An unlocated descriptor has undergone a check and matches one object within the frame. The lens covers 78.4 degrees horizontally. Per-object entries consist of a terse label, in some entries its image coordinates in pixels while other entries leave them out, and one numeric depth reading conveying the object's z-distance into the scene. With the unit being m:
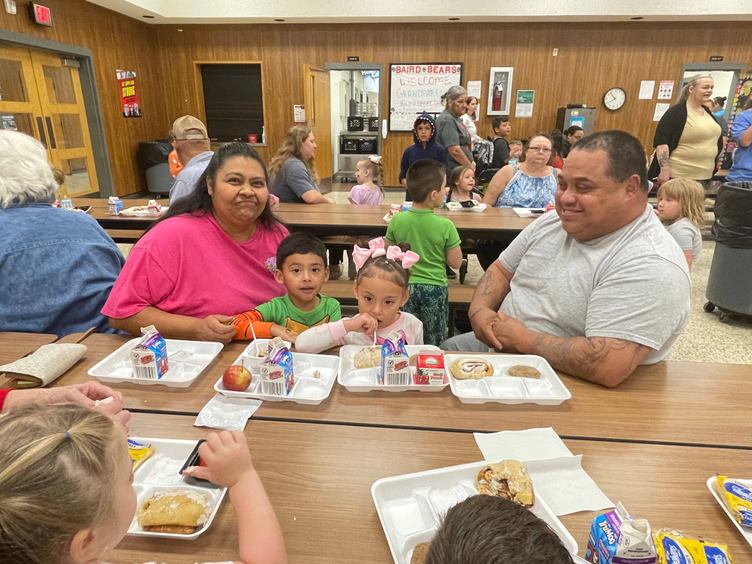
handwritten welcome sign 8.34
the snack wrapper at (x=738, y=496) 0.88
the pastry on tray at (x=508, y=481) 0.91
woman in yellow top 4.50
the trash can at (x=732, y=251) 3.37
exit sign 5.92
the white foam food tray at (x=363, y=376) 1.33
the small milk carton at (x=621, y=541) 0.71
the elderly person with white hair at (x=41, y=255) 1.64
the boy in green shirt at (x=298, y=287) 1.77
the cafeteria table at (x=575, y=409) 1.18
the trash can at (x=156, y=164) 8.25
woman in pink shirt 1.65
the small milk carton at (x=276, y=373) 1.26
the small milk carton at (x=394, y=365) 1.32
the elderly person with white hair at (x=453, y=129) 4.84
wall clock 8.30
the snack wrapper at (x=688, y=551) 0.75
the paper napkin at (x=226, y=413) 1.16
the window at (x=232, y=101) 8.83
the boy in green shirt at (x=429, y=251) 2.76
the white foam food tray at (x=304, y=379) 1.27
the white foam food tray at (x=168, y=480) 0.86
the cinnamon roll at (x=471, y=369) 1.39
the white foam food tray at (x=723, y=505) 0.86
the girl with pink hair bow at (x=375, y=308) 1.55
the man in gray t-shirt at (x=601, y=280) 1.41
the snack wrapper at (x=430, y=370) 1.32
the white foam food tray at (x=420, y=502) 0.85
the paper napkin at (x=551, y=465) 0.94
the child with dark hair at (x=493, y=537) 0.46
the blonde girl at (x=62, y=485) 0.52
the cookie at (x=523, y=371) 1.41
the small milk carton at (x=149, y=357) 1.31
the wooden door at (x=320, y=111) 7.77
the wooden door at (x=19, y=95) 5.71
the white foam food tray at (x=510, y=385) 1.28
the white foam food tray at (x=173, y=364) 1.33
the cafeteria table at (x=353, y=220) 3.30
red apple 1.29
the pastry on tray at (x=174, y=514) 0.85
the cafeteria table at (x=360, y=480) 0.84
